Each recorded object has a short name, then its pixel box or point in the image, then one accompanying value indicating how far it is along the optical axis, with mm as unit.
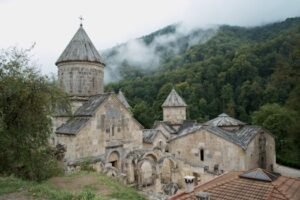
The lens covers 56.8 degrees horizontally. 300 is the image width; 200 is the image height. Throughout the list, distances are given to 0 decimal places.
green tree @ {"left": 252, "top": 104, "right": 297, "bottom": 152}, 33278
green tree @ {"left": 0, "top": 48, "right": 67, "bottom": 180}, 9602
